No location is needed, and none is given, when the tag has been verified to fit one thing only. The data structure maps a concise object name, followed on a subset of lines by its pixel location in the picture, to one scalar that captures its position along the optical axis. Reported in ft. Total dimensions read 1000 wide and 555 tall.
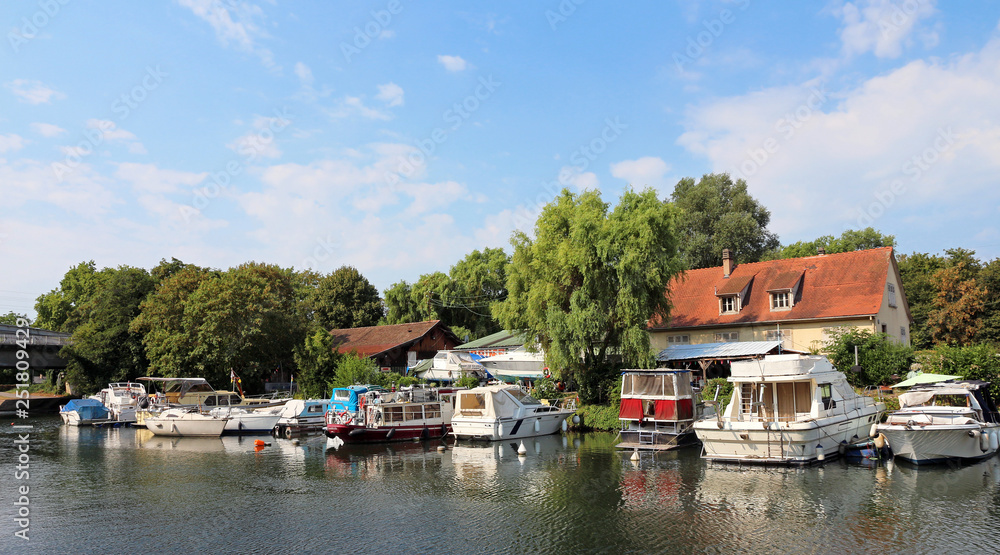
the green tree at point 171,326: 174.81
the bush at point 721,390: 107.24
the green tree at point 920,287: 178.29
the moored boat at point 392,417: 107.55
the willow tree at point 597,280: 117.80
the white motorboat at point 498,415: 105.81
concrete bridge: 192.45
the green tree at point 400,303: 257.55
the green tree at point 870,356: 108.88
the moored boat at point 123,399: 154.20
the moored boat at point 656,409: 93.15
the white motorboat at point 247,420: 124.88
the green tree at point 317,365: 169.07
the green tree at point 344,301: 259.60
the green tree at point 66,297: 287.69
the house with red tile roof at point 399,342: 190.80
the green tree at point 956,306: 160.56
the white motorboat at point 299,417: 128.06
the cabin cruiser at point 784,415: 75.92
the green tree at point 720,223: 207.82
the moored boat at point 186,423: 123.65
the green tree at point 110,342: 199.82
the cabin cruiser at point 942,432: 72.74
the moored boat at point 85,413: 151.43
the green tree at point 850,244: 227.81
